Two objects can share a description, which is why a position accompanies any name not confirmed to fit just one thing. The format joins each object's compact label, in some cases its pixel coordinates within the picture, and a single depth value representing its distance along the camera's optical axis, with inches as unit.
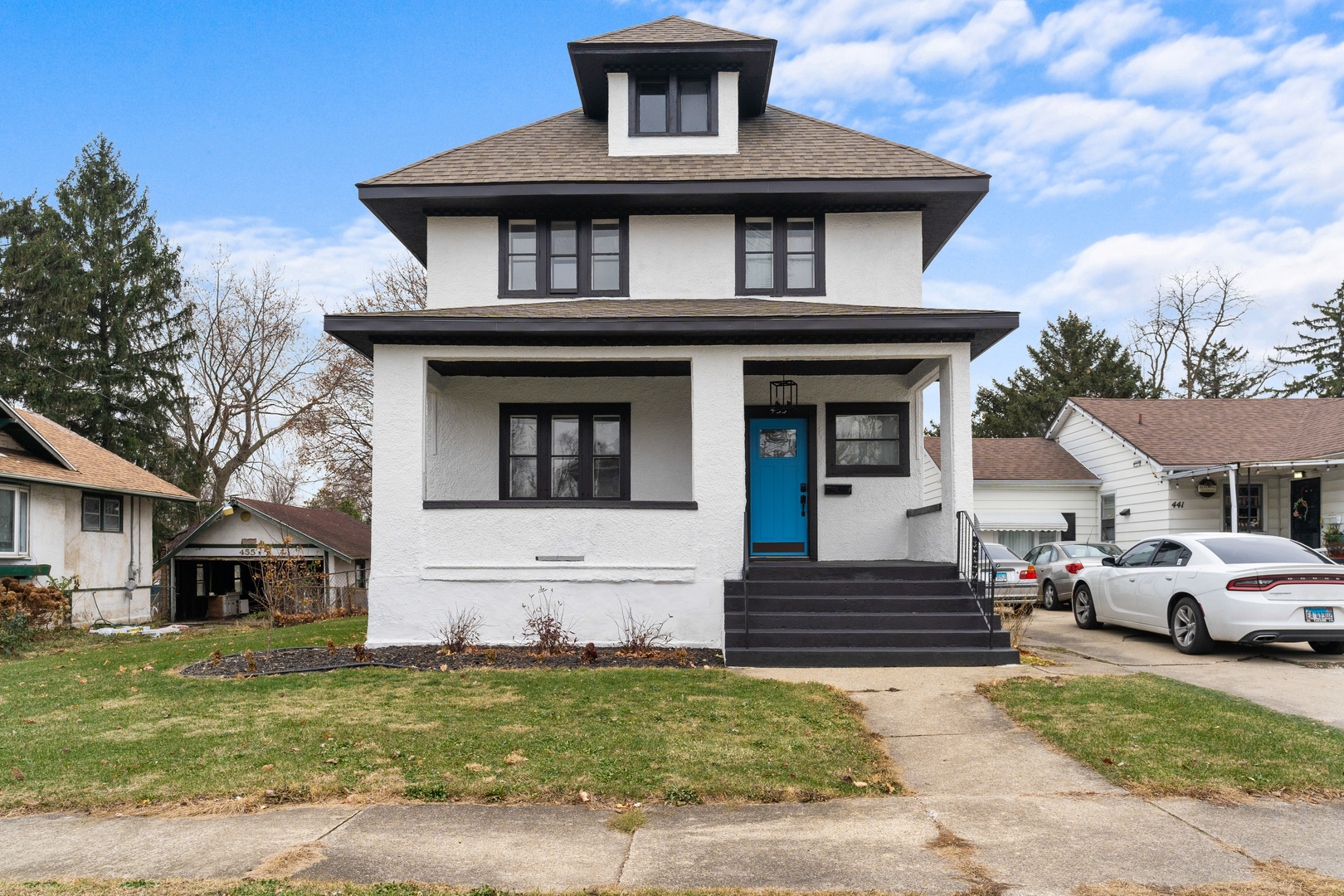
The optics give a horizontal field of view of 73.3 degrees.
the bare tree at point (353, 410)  1183.6
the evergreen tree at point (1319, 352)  1657.2
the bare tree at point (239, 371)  1378.0
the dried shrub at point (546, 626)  425.7
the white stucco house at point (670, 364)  441.4
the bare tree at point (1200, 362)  1514.5
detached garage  983.6
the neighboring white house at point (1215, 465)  727.1
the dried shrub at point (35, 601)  656.4
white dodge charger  399.2
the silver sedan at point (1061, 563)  715.4
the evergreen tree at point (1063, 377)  1460.4
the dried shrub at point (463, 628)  435.2
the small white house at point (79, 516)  725.3
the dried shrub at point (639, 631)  432.5
